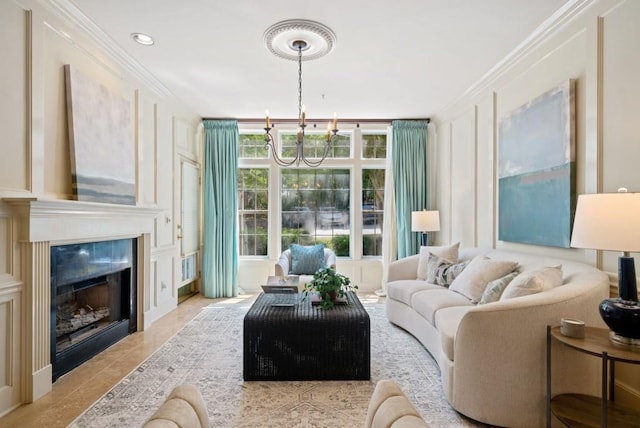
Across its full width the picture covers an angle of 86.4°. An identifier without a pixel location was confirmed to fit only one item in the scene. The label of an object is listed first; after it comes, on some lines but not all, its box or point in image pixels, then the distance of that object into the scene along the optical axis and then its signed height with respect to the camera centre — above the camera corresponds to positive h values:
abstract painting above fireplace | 2.74 +0.63
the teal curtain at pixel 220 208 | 5.22 +0.06
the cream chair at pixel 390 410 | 0.73 -0.47
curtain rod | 5.39 +1.47
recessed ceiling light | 2.92 +1.52
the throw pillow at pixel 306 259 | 4.78 -0.67
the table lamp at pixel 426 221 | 4.69 -0.12
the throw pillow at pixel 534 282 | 2.22 -0.46
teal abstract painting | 2.61 +0.37
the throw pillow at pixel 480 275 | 2.91 -0.55
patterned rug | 2.07 -1.26
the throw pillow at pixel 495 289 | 2.58 -0.59
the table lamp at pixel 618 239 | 1.61 -0.13
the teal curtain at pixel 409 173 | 5.36 +0.62
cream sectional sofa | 1.97 -0.85
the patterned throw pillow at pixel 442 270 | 3.54 -0.61
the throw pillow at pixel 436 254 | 3.90 -0.49
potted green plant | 2.87 -0.62
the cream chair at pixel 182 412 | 0.74 -0.47
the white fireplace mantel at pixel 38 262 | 2.22 -0.34
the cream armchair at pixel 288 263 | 4.40 -0.69
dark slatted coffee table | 2.53 -1.01
